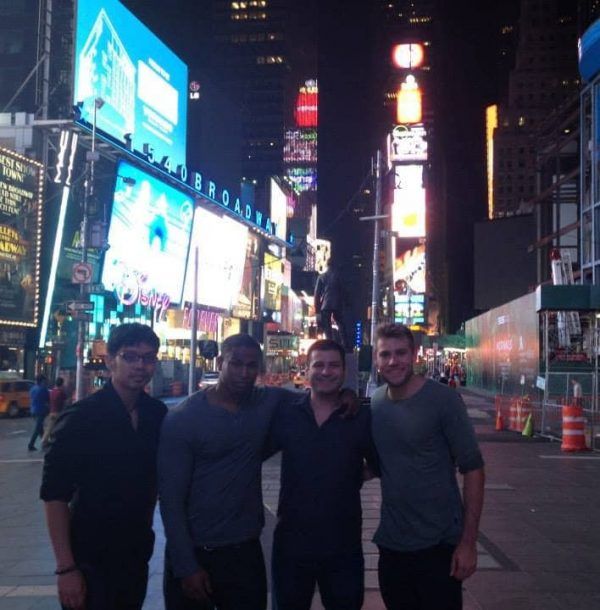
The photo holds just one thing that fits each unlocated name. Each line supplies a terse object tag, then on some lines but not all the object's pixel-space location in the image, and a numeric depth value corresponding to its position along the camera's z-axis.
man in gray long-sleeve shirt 3.86
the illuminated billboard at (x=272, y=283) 92.88
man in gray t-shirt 3.99
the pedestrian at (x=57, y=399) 18.16
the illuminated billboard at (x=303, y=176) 195.46
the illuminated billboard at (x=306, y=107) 196.12
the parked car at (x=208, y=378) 40.38
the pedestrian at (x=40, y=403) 19.73
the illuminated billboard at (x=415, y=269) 102.62
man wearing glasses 3.71
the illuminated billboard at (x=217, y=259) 66.00
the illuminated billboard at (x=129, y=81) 45.28
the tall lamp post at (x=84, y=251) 25.08
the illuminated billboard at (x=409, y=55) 67.44
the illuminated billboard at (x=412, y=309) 94.69
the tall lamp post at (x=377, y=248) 23.09
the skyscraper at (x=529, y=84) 135.00
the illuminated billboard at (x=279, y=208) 99.77
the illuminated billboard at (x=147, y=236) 49.06
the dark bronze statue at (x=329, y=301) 15.41
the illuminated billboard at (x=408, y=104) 63.50
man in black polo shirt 4.02
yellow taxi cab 31.03
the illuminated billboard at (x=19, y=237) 37.91
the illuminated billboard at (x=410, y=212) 68.62
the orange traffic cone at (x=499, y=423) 23.42
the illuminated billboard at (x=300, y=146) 192.80
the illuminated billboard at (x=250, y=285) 81.88
